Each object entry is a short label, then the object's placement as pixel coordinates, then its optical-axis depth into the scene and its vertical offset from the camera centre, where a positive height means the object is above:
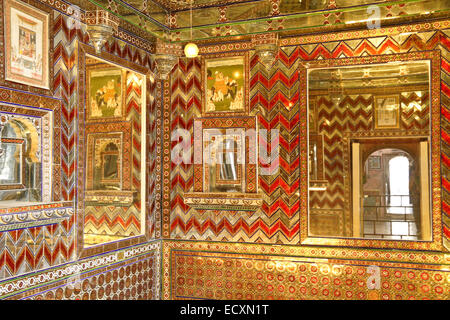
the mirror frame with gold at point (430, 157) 5.17 +0.10
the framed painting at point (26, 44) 3.83 +1.20
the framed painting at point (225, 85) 5.96 +1.19
